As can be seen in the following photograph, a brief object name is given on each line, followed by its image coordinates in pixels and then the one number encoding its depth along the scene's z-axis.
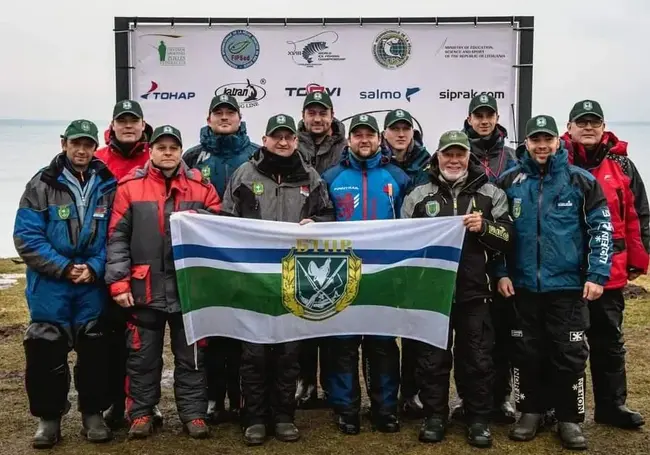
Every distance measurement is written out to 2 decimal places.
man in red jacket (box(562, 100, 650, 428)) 4.91
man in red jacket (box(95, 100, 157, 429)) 4.88
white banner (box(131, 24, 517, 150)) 7.16
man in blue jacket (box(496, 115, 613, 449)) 4.56
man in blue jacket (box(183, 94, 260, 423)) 5.17
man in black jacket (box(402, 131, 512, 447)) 4.69
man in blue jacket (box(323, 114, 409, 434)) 4.86
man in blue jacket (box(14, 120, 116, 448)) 4.55
